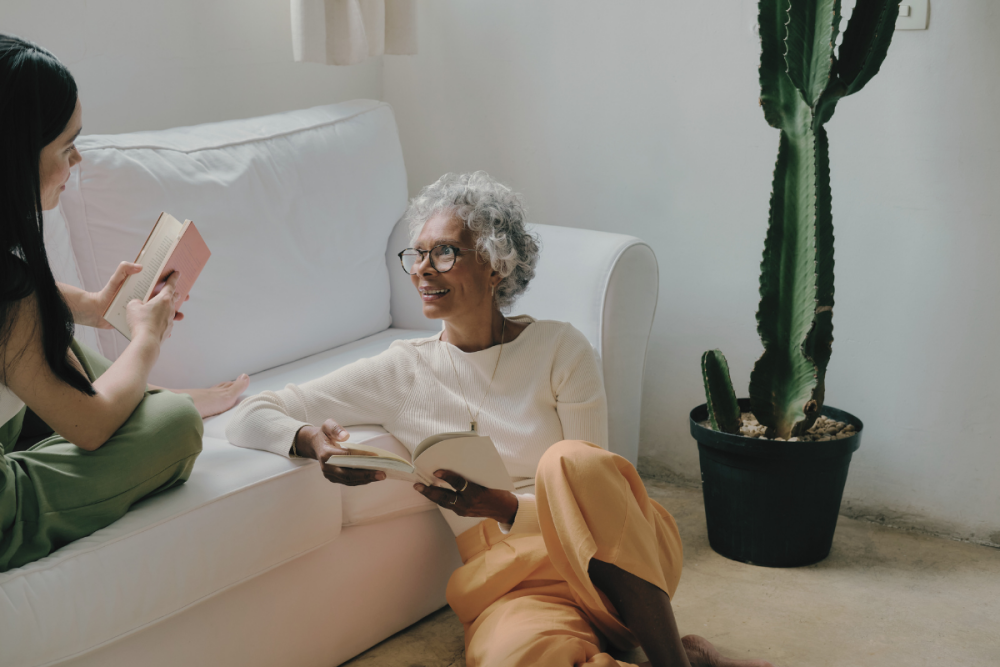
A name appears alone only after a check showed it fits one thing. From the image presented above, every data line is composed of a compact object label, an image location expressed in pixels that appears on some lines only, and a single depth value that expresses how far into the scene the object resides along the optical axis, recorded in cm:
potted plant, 182
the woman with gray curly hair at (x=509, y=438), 135
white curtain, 235
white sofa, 125
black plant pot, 193
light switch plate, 199
